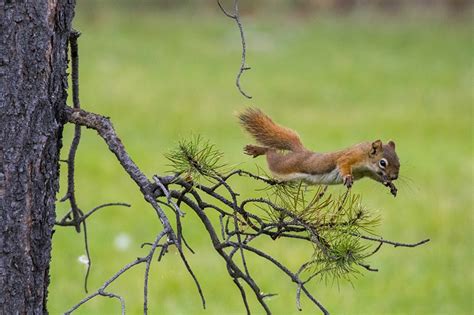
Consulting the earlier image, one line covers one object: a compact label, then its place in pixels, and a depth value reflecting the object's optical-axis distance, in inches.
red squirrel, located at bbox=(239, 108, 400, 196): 421.8
